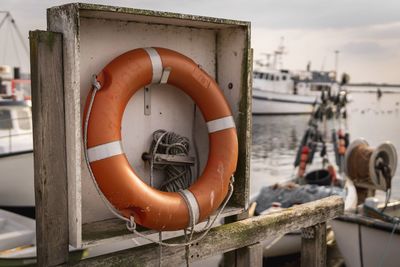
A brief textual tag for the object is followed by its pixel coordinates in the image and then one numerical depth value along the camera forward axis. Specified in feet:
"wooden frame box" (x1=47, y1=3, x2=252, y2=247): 6.95
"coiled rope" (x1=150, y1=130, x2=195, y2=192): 8.86
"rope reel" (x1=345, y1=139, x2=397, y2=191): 26.61
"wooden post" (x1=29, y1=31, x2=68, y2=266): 6.81
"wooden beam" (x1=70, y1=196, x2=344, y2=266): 7.84
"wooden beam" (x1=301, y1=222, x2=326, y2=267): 11.35
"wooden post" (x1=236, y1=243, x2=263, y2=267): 9.72
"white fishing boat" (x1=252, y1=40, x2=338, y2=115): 141.38
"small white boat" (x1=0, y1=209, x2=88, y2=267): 13.71
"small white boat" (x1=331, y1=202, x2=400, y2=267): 16.74
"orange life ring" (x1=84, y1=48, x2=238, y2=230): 7.30
